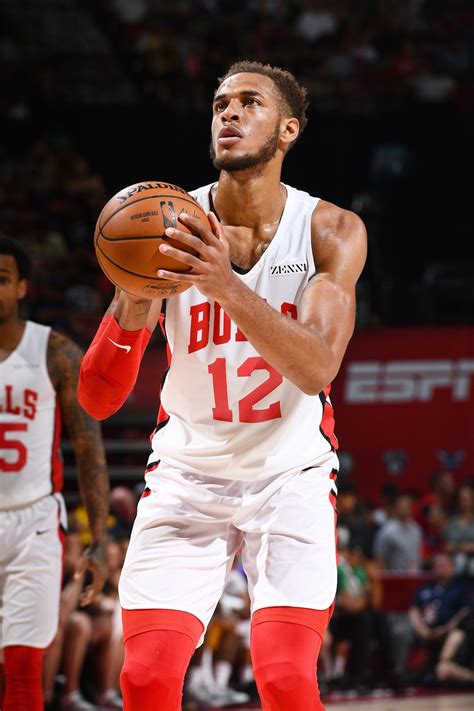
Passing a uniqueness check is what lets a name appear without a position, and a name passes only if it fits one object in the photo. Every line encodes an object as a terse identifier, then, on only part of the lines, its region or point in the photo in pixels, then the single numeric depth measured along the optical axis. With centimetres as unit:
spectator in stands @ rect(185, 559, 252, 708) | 1620
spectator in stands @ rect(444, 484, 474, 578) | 1959
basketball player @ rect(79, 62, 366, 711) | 622
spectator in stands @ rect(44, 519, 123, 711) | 1443
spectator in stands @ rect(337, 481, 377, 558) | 2008
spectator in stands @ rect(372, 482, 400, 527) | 2089
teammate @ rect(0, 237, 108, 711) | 865
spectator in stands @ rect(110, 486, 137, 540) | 1742
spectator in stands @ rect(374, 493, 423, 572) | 2036
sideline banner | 2194
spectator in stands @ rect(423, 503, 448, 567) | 2098
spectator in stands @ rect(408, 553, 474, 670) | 1837
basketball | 608
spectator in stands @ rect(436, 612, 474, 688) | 1791
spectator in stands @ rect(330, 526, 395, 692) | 1806
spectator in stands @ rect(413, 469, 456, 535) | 2137
